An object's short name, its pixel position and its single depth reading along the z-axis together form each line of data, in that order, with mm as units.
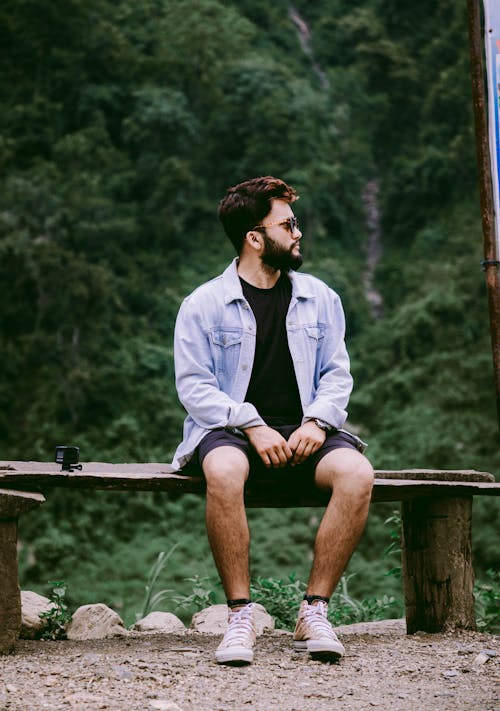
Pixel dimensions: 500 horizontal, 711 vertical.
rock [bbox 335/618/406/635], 3661
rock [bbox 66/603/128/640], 3451
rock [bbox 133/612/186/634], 3758
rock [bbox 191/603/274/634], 3592
